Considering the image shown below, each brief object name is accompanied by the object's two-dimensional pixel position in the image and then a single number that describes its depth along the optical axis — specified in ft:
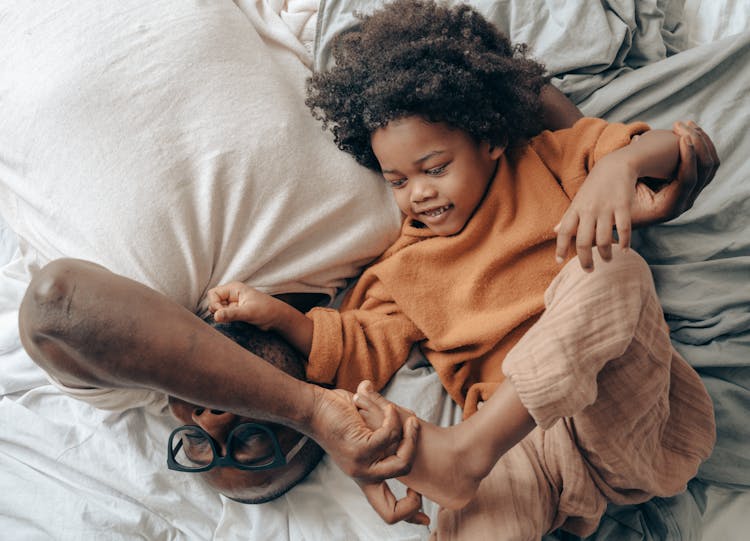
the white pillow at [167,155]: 2.94
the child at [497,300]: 2.57
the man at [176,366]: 2.38
